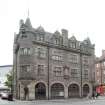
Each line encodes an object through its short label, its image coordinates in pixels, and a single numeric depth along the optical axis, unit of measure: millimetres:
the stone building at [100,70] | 45080
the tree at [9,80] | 35052
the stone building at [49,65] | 24361
